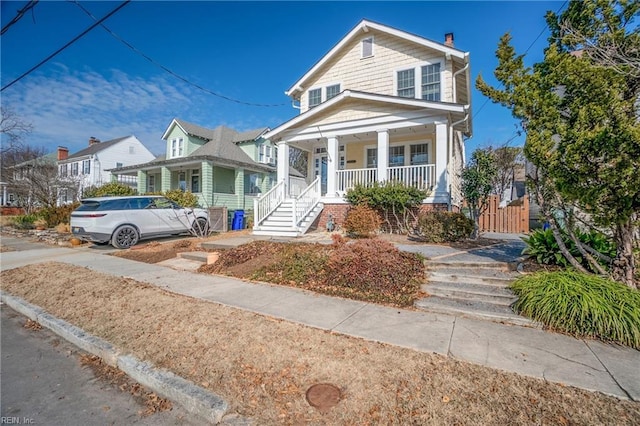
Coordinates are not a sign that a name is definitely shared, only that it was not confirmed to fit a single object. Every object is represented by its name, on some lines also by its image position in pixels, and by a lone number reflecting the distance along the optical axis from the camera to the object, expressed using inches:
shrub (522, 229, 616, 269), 203.3
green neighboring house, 726.5
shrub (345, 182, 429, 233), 401.4
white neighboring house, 1142.3
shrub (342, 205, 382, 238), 377.1
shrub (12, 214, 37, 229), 689.3
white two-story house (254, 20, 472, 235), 427.2
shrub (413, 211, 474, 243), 331.1
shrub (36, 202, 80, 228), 659.4
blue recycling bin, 587.5
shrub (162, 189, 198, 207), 639.8
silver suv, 405.1
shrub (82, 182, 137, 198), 715.4
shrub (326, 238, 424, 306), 204.2
